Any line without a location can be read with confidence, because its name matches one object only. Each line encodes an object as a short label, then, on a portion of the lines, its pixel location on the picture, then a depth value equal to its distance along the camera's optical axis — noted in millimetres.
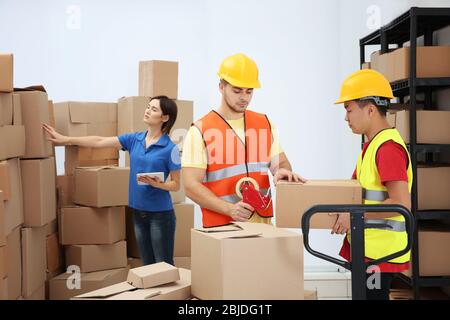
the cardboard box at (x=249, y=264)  2105
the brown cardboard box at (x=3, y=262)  2971
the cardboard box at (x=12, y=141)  3170
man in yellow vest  2291
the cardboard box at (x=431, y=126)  3414
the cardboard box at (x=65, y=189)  4676
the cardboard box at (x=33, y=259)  3521
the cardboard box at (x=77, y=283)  4316
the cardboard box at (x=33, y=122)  3627
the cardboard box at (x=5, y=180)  3057
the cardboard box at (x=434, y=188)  3439
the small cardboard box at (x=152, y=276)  2305
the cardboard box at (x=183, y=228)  4750
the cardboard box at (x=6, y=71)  3172
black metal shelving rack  3350
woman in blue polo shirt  3688
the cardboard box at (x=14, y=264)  3293
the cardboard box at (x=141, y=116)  4645
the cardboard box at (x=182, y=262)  4738
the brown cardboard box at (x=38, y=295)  3589
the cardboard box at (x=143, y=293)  2209
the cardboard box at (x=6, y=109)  3229
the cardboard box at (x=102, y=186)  4465
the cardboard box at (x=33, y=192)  3605
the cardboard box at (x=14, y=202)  3231
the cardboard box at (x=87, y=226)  4570
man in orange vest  2811
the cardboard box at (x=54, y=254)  4445
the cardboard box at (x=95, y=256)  4559
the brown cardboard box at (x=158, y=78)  4602
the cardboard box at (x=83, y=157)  4734
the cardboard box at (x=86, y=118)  4680
